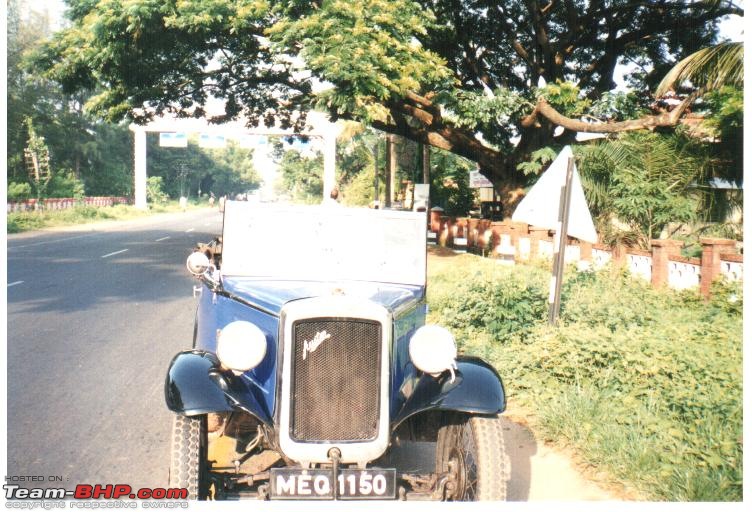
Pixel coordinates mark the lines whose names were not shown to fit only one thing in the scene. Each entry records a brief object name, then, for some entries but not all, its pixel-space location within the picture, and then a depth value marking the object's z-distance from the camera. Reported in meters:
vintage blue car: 3.16
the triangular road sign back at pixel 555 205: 5.92
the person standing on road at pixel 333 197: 4.93
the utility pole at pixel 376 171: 34.75
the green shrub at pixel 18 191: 25.69
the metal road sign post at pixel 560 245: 5.87
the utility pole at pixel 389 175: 26.92
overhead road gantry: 21.11
